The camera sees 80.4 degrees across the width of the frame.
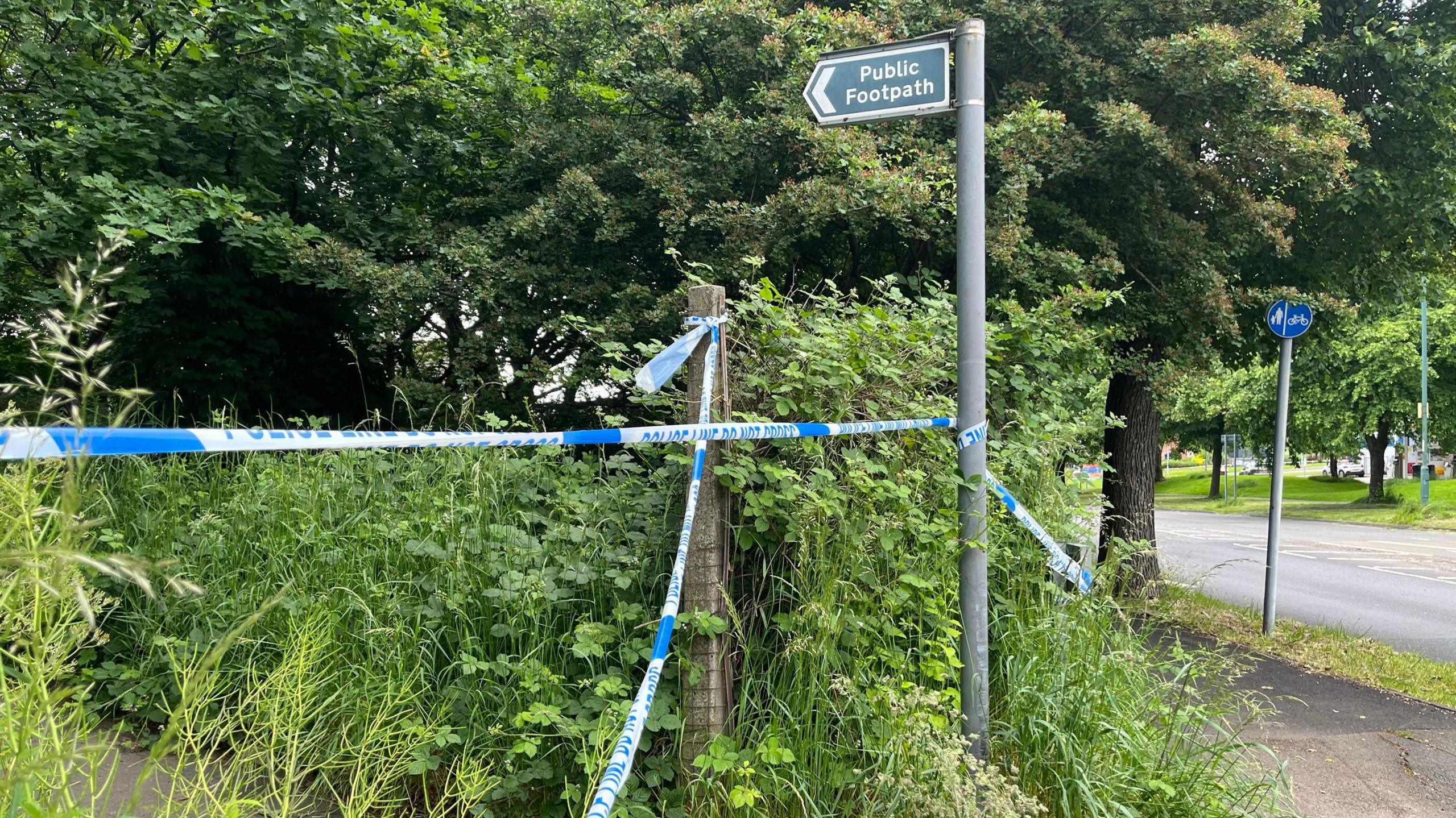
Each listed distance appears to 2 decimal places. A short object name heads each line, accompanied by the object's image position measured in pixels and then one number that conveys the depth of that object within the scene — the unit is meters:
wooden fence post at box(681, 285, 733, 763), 2.63
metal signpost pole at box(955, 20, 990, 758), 2.94
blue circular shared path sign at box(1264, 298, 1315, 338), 7.16
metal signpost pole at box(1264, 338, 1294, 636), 7.23
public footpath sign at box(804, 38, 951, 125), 2.98
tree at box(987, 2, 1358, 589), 6.84
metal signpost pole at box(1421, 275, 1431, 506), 21.86
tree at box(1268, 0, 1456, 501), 7.86
